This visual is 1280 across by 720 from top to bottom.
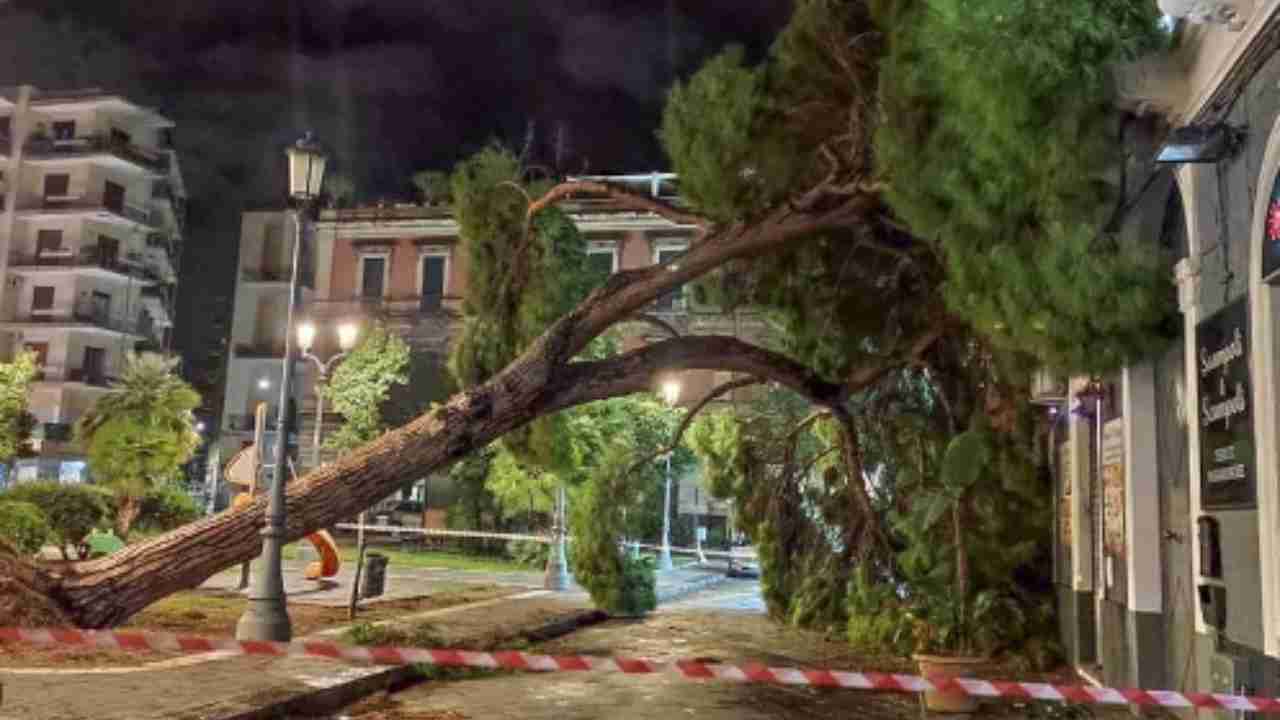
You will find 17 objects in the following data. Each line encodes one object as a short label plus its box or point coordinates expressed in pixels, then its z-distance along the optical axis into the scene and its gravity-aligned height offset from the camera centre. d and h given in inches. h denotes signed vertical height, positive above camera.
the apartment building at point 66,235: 2096.5 +495.6
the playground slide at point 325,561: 817.9 -39.1
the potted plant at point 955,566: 505.0 -16.8
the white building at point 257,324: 2082.9 +346.3
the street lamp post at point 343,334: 668.1 +104.2
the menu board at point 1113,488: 384.2 +17.4
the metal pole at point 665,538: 1160.8 -18.2
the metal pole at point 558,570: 883.4 -41.8
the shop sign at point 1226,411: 262.1 +32.2
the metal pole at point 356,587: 571.8 -39.8
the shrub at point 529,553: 1191.6 -40.6
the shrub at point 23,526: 631.8 -17.0
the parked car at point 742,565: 1275.8 -48.0
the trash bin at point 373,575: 679.1 -39.9
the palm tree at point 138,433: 904.3 +55.9
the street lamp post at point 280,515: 434.3 -3.6
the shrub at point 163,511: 933.2 -8.1
